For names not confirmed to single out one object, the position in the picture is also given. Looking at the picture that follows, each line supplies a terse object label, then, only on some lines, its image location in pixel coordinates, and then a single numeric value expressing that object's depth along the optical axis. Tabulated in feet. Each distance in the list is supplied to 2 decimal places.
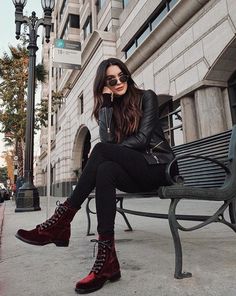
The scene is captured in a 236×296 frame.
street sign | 22.07
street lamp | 29.12
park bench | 6.21
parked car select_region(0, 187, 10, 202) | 85.15
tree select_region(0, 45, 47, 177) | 58.13
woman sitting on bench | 6.25
